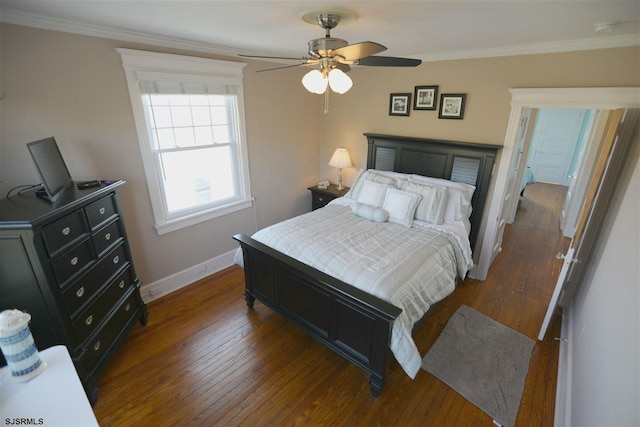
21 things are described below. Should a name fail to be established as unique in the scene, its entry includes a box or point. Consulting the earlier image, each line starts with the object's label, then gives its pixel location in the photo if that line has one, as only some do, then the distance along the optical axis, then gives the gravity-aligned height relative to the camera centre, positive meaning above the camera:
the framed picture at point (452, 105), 3.10 +0.15
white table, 1.06 -1.06
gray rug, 2.01 -1.85
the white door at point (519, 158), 3.05 -0.44
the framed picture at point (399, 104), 3.47 +0.18
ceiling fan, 1.56 +0.35
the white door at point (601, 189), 2.17 -0.53
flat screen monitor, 1.75 -0.31
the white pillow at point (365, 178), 3.41 -0.69
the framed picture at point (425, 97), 3.26 +0.25
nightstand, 4.14 -1.05
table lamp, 4.05 -0.53
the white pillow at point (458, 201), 3.02 -0.82
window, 2.61 -0.15
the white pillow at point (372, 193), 3.24 -0.81
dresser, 1.60 -0.93
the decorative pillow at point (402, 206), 2.99 -0.87
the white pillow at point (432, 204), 2.98 -0.85
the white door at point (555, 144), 6.81 -0.55
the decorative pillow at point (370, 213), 3.04 -0.96
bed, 1.98 -1.08
